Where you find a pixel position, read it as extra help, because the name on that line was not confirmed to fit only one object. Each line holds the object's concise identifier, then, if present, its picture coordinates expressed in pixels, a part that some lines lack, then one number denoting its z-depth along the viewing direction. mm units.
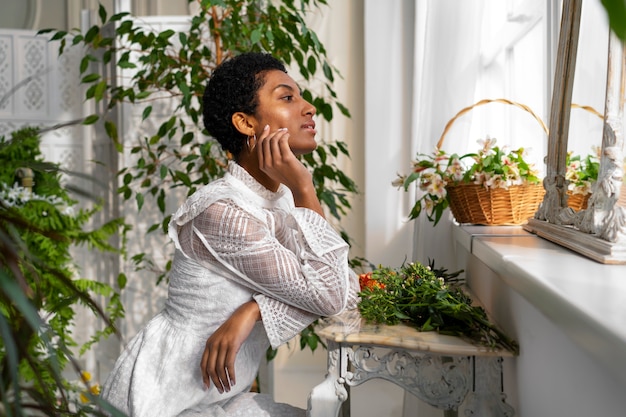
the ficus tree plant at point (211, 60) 2900
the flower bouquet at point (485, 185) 2260
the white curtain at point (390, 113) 3762
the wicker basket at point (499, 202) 2293
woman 1503
